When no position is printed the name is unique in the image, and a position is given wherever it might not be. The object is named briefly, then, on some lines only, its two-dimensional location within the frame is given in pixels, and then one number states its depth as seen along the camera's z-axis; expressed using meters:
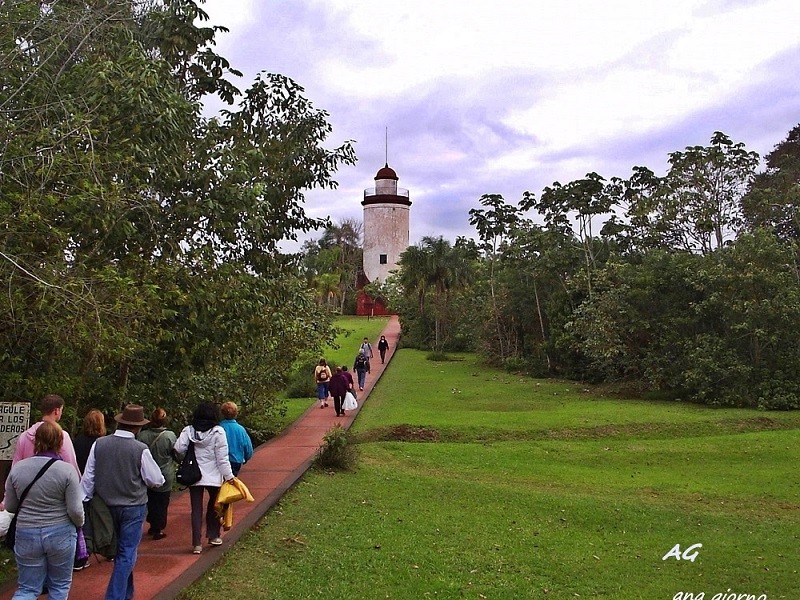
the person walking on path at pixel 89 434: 6.31
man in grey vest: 5.71
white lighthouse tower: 75.38
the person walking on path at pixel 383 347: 39.78
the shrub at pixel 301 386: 28.11
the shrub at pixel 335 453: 12.84
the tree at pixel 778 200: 29.44
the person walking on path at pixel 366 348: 27.94
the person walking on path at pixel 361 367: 26.39
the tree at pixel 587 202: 34.28
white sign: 6.09
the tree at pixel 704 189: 29.42
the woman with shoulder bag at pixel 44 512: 4.82
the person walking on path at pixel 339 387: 19.36
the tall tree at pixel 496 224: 42.25
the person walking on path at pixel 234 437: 8.27
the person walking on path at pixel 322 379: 21.83
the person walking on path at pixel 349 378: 19.55
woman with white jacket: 7.24
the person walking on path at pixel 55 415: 5.33
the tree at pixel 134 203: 7.19
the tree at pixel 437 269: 46.91
